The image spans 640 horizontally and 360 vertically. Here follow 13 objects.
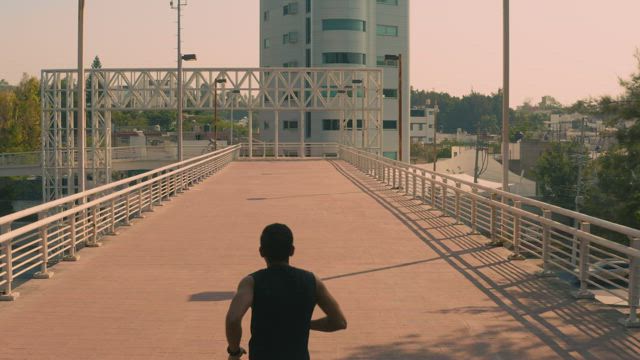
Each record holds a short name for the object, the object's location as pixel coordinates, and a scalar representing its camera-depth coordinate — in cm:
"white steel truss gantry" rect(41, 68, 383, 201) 7819
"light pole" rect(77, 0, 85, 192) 2180
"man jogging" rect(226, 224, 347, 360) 468
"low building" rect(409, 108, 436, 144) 19738
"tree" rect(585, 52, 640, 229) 3553
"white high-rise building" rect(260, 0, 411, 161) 10350
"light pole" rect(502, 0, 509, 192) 2052
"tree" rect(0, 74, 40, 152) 11931
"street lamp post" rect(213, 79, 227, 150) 7772
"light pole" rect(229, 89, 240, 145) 7938
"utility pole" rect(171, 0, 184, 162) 4325
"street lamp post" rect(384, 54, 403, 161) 4830
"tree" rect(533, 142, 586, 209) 9750
